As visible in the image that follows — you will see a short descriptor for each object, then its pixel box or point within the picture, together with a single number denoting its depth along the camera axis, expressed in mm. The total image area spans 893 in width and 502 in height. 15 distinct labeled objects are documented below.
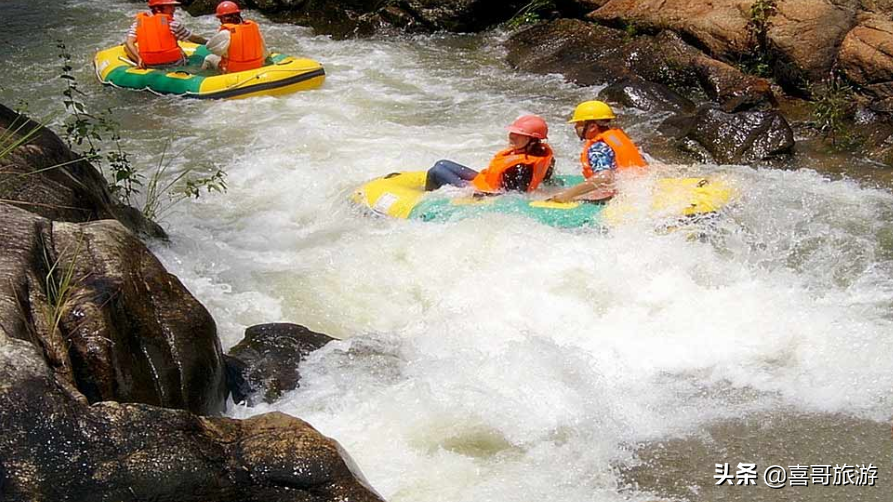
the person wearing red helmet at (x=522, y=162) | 6969
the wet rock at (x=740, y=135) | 8406
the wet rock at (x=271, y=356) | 4910
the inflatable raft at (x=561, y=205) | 6555
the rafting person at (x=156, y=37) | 10852
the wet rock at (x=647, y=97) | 9820
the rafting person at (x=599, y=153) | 6918
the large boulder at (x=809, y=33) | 9680
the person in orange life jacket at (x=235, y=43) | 10570
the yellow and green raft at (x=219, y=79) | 10492
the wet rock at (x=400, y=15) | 13109
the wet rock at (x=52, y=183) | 5023
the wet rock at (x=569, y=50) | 10977
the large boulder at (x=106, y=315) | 3666
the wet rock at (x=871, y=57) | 9156
